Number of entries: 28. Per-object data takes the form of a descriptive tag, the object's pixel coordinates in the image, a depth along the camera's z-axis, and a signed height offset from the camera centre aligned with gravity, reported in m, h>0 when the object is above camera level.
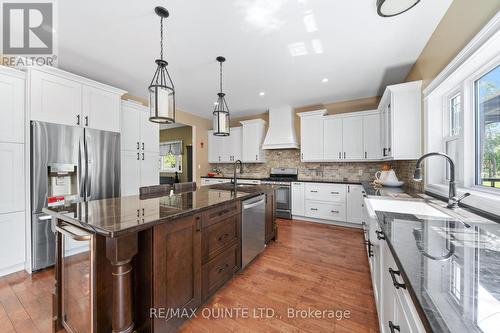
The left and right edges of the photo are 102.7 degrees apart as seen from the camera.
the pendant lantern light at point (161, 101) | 1.72 +0.57
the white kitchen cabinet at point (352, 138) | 3.99 +0.58
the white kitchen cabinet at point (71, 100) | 2.32 +0.87
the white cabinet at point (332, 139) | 4.18 +0.58
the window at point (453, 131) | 1.86 +0.37
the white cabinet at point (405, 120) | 2.52 +0.60
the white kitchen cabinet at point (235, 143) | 5.60 +0.66
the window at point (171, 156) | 7.09 +0.38
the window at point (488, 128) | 1.45 +0.30
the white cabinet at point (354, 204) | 3.71 -0.70
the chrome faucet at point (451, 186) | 1.53 -0.16
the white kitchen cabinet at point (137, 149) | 3.37 +0.31
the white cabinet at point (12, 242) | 2.15 -0.83
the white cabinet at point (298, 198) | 4.30 -0.70
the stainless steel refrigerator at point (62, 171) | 2.28 -0.06
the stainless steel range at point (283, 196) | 4.42 -0.67
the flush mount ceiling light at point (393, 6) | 1.51 +1.26
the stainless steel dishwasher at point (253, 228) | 2.21 -0.74
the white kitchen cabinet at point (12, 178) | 2.15 -0.12
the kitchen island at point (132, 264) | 1.11 -0.63
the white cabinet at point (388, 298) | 0.69 -0.62
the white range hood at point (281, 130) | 4.75 +0.89
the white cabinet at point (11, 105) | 2.16 +0.68
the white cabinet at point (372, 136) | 3.81 +0.59
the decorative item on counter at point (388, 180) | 3.03 -0.21
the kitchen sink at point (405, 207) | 1.44 -0.33
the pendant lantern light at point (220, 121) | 2.46 +0.56
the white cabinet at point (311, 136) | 4.37 +0.68
